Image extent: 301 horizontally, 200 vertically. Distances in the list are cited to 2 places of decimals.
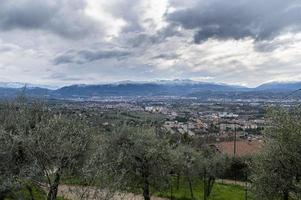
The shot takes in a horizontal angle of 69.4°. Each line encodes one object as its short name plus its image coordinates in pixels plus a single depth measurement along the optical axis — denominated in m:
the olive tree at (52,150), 8.77
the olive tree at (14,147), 9.30
